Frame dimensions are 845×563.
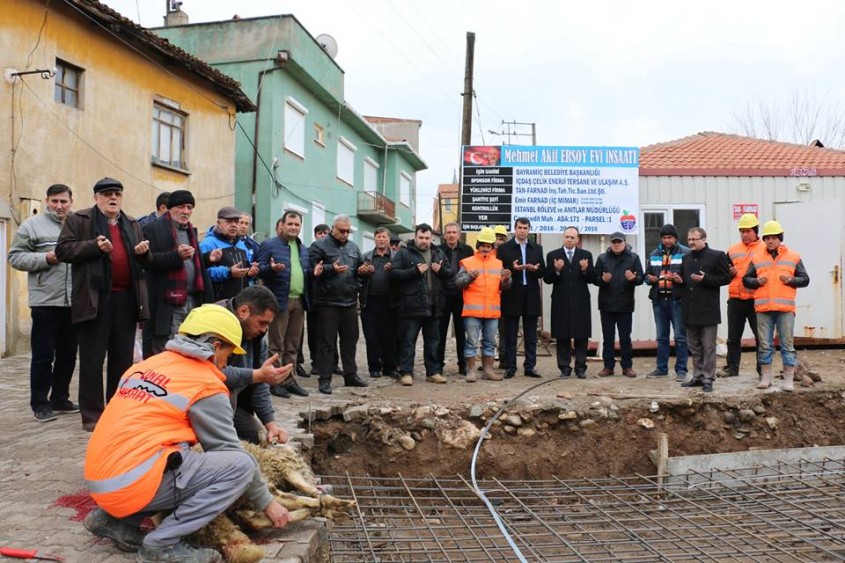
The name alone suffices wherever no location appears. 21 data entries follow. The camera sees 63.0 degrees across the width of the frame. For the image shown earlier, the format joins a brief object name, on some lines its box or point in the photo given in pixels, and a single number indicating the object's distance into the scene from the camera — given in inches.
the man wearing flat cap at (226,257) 240.7
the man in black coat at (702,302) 281.1
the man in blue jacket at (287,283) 263.3
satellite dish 863.7
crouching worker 109.0
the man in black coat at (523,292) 319.6
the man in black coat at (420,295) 297.3
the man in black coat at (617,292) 319.0
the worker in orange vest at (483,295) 305.7
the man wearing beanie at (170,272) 207.8
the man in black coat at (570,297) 321.4
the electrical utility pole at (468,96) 544.7
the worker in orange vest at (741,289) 296.0
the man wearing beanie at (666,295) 308.8
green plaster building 697.6
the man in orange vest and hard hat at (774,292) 276.4
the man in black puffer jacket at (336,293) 273.4
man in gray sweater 204.7
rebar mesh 178.1
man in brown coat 185.9
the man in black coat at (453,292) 318.3
